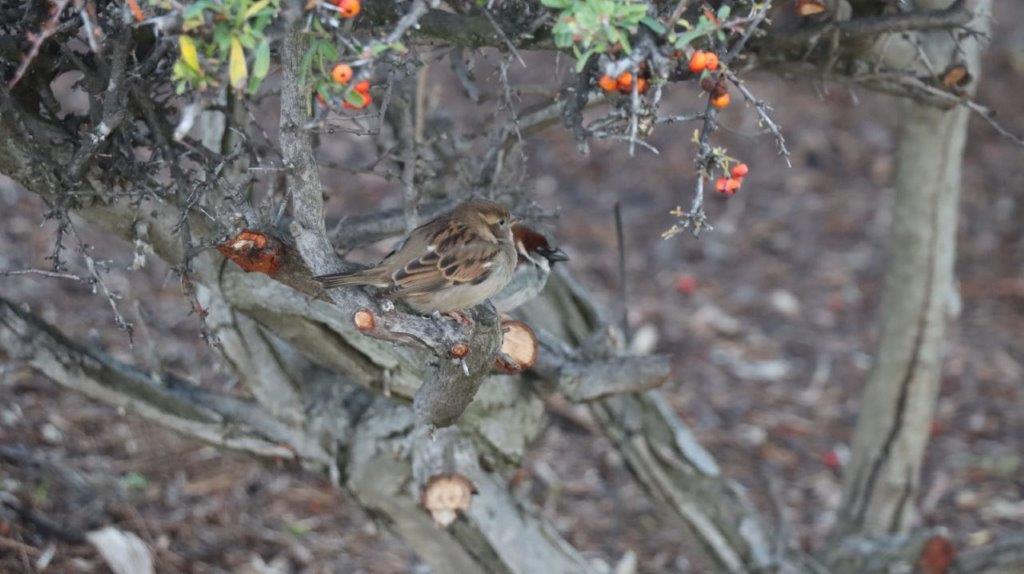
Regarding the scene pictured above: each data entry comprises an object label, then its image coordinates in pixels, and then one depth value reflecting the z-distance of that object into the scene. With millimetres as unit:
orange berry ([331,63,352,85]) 4373
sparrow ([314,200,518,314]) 6477
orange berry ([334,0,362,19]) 4305
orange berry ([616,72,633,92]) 4750
